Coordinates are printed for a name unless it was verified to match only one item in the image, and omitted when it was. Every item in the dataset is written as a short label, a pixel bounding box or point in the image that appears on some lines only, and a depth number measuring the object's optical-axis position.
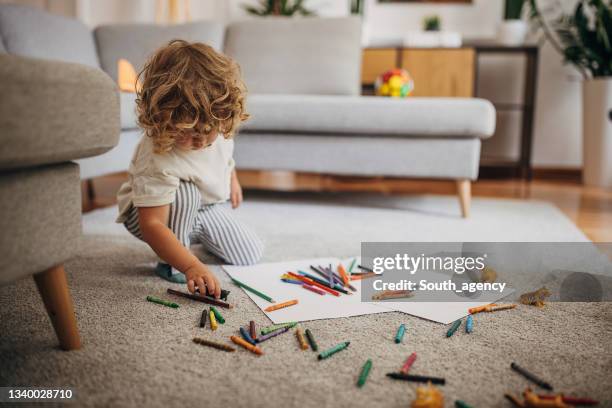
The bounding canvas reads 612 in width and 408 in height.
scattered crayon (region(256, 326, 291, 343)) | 0.83
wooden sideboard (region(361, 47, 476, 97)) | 2.93
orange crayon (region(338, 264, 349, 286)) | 1.12
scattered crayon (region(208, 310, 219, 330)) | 0.88
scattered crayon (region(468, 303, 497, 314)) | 0.97
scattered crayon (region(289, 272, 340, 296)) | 1.07
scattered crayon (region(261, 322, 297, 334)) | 0.86
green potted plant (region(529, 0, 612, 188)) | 2.63
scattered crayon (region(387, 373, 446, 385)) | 0.71
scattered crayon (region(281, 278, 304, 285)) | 1.12
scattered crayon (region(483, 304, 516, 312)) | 0.98
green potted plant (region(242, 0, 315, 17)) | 3.28
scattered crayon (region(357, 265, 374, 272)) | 1.22
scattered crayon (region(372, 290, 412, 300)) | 1.03
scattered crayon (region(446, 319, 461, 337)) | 0.87
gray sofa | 1.89
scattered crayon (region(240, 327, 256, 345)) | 0.83
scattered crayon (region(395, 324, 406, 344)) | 0.84
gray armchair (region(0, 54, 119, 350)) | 0.62
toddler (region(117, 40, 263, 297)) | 0.97
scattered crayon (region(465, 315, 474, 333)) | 0.89
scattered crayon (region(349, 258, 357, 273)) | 1.22
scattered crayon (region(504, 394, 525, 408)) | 0.65
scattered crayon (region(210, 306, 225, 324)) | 0.91
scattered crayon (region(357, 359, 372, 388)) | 0.70
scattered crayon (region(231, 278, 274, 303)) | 1.02
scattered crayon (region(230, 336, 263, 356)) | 0.79
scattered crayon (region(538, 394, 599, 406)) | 0.66
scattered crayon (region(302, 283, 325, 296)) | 1.06
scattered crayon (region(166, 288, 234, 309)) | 0.98
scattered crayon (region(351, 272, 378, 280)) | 1.16
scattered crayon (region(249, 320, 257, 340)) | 0.84
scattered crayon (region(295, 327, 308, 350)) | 0.81
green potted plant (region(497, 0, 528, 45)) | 2.95
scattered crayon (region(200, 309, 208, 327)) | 0.89
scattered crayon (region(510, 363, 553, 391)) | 0.70
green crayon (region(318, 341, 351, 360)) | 0.78
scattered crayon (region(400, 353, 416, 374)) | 0.74
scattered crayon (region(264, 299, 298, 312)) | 0.97
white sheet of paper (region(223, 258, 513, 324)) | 0.95
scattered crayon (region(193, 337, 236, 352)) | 0.80
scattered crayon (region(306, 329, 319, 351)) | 0.81
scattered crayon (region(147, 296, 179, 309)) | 0.98
